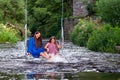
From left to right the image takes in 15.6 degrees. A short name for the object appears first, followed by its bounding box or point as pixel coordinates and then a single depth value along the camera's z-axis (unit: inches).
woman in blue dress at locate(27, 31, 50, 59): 849.4
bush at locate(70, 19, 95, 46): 1632.6
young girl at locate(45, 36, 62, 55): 869.2
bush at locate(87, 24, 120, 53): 1194.6
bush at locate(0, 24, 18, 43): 1795.0
